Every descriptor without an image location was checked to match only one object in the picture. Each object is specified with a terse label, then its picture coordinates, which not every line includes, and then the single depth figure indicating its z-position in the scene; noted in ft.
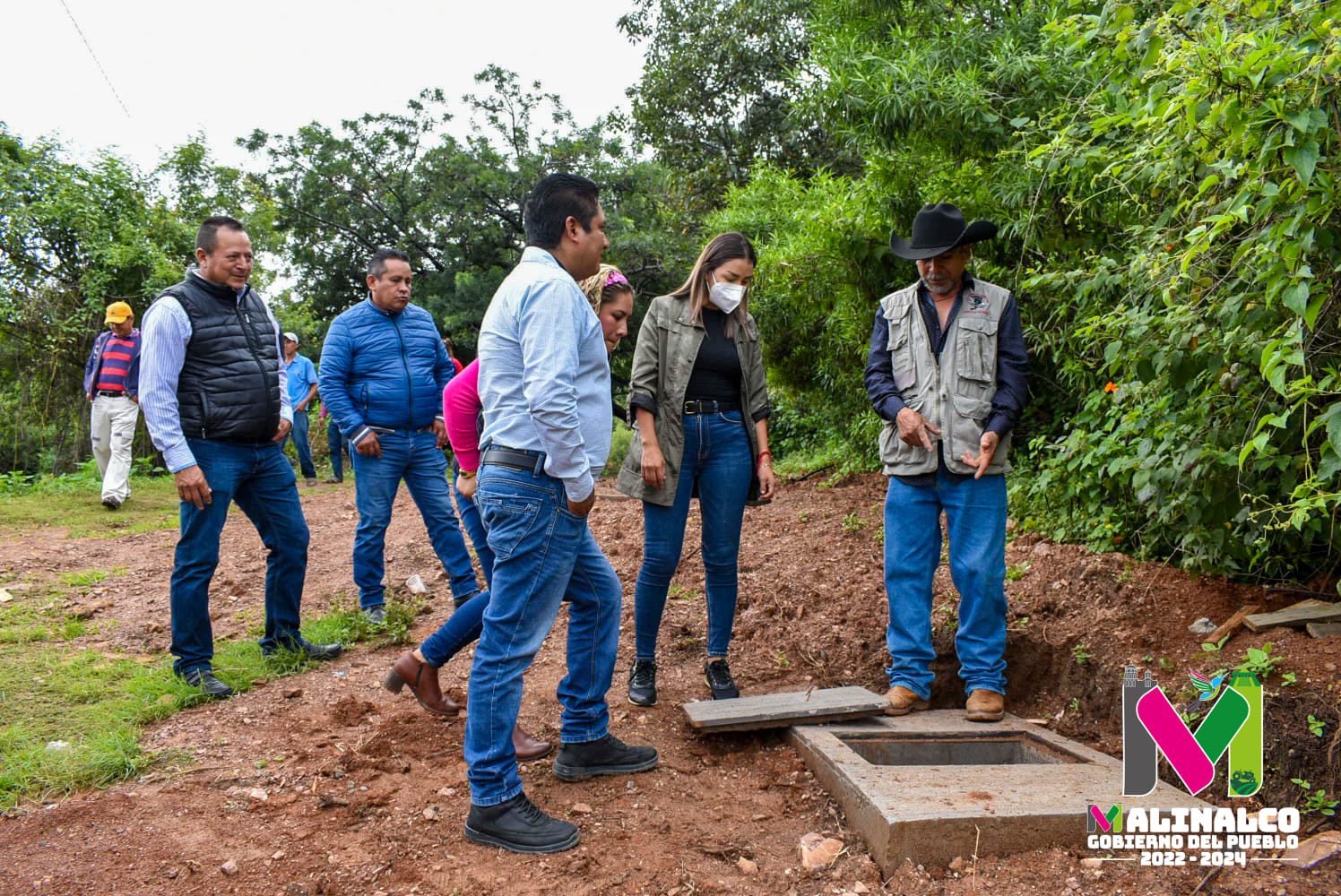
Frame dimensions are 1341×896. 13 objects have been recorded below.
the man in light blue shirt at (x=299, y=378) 37.74
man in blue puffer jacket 16.80
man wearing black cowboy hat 12.13
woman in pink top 11.87
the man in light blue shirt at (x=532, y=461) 9.09
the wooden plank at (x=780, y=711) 11.71
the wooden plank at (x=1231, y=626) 11.61
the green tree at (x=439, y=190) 54.34
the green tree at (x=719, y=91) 51.31
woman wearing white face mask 12.73
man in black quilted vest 13.47
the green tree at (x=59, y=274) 40.01
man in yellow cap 29.76
